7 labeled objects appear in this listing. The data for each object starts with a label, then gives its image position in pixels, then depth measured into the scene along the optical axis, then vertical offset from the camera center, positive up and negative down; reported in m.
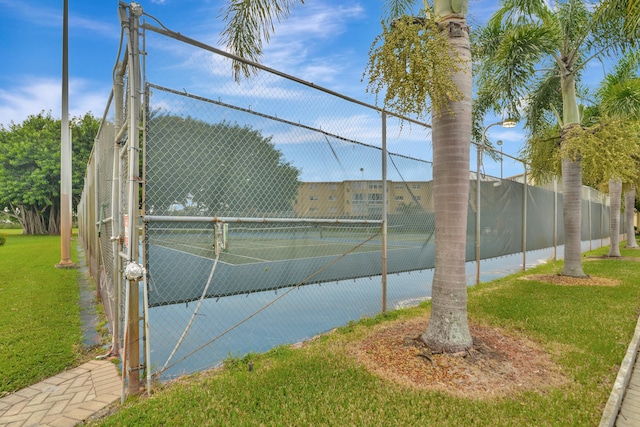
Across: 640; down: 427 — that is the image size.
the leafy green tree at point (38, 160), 30.05 +4.64
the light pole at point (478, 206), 7.83 +0.20
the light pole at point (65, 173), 9.91 +1.17
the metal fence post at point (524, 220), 10.08 -0.14
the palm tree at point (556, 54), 7.31 +3.50
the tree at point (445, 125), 3.51 +0.97
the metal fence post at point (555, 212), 12.14 +0.10
